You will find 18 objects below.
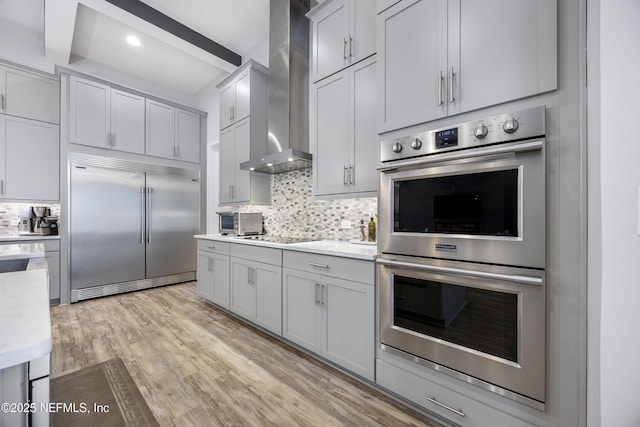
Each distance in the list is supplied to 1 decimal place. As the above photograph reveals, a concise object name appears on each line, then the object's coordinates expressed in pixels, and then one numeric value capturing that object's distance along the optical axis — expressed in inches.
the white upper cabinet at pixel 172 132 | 174.6
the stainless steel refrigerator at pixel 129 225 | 148.1
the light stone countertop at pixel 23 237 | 127.4
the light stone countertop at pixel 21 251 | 68.4
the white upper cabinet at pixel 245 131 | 136.5
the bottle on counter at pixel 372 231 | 97.4
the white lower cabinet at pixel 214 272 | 126.0
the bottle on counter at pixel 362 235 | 101.7
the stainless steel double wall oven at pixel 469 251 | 48.9
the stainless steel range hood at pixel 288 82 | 118.5
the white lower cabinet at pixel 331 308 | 73.2
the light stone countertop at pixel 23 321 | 21.4
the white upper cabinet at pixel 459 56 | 48.5
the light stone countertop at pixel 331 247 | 75.2
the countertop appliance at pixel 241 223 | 136.3
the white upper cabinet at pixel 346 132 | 84.9
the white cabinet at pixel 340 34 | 84.9
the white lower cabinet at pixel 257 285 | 99.1
